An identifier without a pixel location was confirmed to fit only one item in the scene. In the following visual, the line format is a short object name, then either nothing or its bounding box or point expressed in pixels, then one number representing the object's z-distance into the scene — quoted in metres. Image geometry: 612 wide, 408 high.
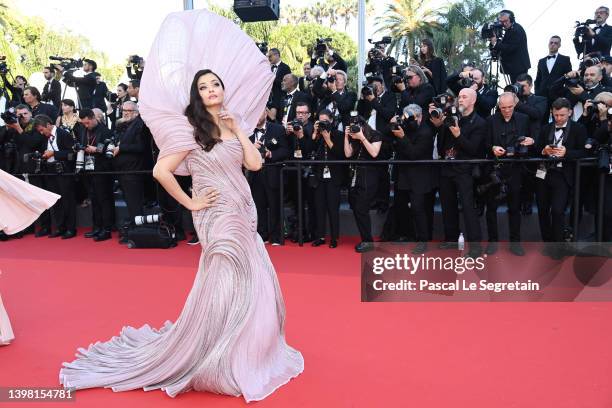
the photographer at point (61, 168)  7.71
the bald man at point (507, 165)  5.70
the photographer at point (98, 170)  7.44
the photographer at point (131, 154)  7.15
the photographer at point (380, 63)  7.56
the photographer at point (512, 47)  7.61
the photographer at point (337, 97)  6.78
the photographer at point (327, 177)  6.45
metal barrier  5.57
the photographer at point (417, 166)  6.00
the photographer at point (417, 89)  6.41
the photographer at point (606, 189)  5.56
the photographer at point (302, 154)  6.71
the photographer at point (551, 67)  7.49
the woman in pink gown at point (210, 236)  2.96
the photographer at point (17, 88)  9.98
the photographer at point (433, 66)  7.23
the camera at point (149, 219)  6.92
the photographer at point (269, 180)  6.77
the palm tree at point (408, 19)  25.27
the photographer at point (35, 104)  8.86
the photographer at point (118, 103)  8.43
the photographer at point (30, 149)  7.88
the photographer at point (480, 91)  6.60
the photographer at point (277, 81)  7.76
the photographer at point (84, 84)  9.52
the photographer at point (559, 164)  5.58
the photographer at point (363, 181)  6.22
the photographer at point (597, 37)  7.37
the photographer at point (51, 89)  10.56
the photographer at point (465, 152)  5.77
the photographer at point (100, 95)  9.68
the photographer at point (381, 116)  6.38
